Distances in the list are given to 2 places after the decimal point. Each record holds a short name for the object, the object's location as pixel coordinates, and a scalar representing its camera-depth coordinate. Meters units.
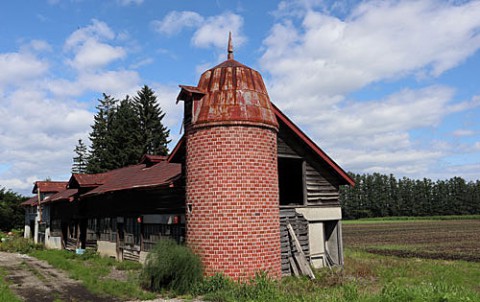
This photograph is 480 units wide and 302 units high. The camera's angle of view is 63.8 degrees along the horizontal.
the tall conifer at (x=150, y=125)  47.07
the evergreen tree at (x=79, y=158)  69.81
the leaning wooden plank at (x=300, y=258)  12.74
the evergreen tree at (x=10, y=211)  44.25
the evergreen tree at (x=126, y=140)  45.28
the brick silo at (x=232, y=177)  11.09
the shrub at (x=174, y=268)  10.64
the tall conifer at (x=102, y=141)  46.60
